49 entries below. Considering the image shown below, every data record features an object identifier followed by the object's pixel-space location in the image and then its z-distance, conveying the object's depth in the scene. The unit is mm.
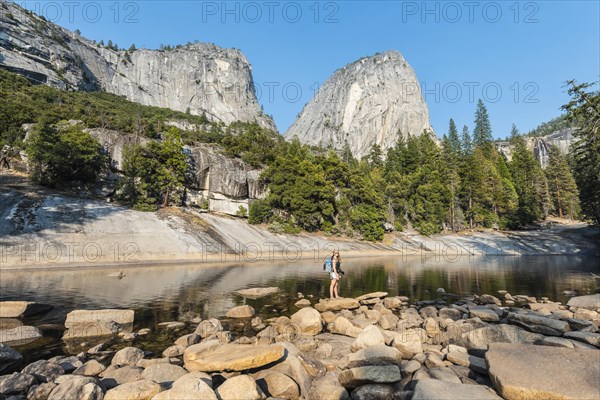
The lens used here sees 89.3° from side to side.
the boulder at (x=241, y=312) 14125
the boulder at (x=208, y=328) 11180
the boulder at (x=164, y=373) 7237
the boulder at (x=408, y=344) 9227
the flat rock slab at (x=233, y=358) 7531
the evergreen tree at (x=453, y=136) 125656
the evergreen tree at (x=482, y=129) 131262
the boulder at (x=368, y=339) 9438
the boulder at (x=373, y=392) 6586
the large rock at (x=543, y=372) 5540
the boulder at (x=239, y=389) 6203
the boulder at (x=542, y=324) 10227
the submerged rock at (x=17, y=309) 13555
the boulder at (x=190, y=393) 5602
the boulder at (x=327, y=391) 6617
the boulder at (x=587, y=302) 14881
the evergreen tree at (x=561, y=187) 90812
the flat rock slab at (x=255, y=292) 19047
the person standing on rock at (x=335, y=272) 17734
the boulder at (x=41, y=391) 6496
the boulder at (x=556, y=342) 8188
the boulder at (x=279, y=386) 6887
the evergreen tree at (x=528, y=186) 79438
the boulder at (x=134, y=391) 6008
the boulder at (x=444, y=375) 6965
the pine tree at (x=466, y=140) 126500
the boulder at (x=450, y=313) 13354
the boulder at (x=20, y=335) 10266
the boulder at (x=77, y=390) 6027
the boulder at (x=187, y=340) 10003
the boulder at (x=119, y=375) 7255
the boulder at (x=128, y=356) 8477
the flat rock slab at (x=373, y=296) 17722
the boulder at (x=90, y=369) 7773
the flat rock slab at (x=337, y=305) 15461
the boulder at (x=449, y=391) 5559
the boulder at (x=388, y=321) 12030
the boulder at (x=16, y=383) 6703
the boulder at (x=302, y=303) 16641
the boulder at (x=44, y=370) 7375
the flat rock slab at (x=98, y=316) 12344
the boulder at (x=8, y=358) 8289
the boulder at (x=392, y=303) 16373
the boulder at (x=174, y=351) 9305
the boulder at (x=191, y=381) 5841
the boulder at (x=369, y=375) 6992
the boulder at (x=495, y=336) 9070
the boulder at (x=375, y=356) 8114
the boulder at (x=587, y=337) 8664
